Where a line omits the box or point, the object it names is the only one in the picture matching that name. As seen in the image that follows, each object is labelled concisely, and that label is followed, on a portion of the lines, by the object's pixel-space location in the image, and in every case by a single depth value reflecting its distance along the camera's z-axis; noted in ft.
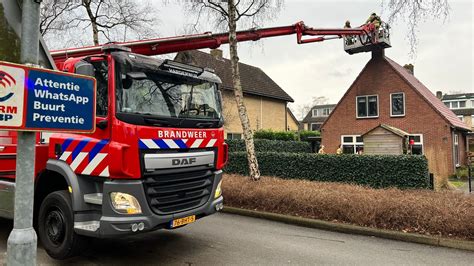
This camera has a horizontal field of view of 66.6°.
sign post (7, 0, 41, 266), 8.57
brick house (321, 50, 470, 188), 68.03
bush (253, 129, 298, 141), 81.41
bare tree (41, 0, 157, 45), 46.83
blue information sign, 8.18
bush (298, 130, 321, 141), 100.79
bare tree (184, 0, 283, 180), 32.19
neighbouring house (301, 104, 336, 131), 191.72
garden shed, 47.42
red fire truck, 14.20
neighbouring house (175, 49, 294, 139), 81.97
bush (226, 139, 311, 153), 60.75
